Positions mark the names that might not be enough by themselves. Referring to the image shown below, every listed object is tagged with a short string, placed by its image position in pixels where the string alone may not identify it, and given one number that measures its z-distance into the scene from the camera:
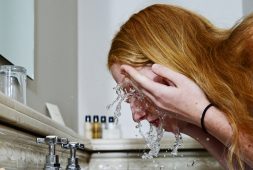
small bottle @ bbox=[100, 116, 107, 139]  3.03
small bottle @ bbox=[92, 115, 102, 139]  3.01
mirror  2.38
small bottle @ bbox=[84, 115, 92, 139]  3.01
